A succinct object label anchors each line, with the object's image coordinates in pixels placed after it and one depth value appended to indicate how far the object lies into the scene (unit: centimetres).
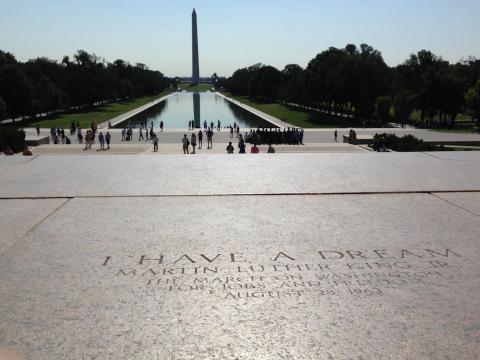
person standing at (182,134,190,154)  2374
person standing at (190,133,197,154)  2534
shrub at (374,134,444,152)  2222
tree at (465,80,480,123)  4178
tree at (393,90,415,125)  4766
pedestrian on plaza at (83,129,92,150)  2708
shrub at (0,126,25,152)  2358
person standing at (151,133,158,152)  2571
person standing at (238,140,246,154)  2279
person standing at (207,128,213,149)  2856
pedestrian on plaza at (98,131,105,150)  2708
